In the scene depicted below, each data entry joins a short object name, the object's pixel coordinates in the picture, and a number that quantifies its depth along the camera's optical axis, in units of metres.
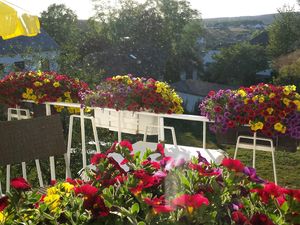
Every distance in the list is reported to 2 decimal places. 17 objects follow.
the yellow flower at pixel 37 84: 3.31
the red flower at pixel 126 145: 1.18
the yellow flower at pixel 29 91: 3.33
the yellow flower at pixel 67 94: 3.37
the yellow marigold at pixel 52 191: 1.04
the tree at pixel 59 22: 28.62
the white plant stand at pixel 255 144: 2.47
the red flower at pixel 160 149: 1.20
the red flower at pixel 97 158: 1.17
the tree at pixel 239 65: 31.50
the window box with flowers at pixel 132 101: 2.80
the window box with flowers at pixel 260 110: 2.44
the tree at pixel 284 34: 30.73
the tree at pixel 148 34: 23.64
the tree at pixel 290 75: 24.77
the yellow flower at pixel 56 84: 3.31
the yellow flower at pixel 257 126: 2.45
